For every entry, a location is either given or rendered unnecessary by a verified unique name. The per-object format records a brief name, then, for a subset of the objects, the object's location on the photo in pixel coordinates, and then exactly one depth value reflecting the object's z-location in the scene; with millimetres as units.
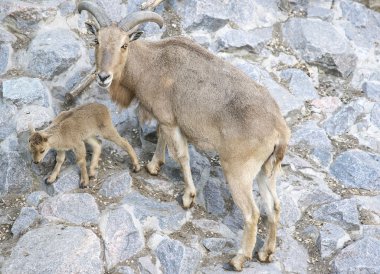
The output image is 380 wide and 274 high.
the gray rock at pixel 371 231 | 18312
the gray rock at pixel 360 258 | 17297
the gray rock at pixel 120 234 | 17141
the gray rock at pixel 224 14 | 24187
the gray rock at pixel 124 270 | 16766
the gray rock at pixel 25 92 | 20369
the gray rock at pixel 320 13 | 25781
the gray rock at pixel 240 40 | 23703
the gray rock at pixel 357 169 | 20266
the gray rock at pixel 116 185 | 18828
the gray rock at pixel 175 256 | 17094
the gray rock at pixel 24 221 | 17656
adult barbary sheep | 17031
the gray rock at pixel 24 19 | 22500
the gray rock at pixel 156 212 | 18156
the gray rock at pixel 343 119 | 22016
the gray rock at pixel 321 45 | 24453
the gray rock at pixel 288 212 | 18906
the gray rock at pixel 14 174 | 18959
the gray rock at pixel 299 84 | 23203
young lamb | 18609
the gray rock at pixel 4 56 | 21536
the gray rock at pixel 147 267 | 16969
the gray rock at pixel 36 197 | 18406
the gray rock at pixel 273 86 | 22500
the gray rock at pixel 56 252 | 16469
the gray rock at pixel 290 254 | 17594
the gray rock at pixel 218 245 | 17922
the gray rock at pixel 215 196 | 19187
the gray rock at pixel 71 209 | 17891
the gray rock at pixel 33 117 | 19875
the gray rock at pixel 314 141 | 21031
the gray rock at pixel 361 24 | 25656
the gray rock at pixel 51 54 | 21505
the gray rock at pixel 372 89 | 23469
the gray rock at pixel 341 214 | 18672
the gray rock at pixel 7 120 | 19734
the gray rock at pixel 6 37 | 22094
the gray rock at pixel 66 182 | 18750
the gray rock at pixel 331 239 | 17969
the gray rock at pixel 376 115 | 22391
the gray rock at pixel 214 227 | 18516
